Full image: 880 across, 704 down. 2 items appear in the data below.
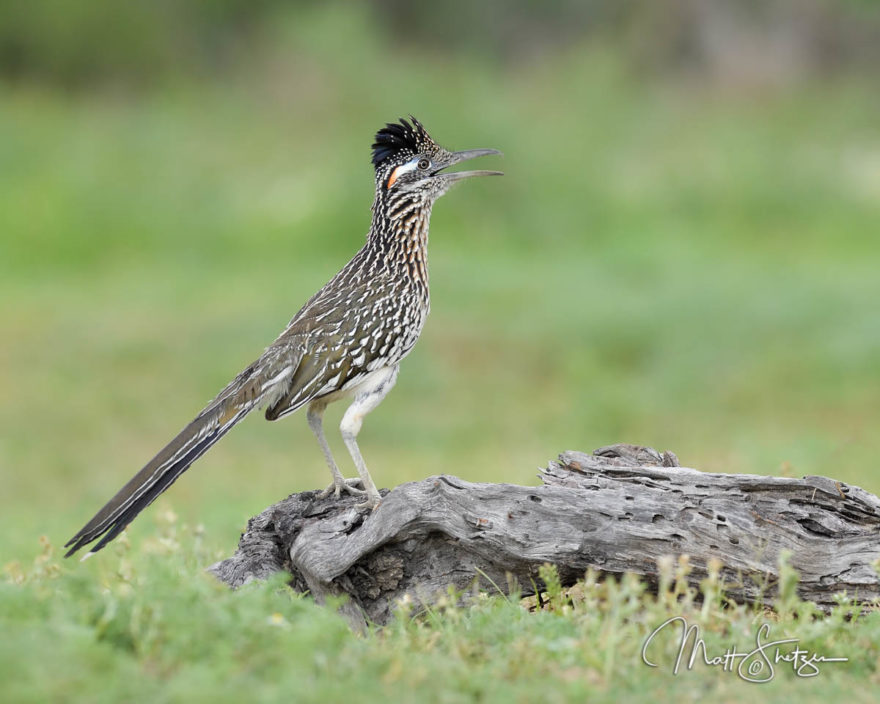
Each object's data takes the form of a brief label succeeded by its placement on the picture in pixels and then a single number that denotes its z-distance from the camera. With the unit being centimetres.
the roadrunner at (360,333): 1175
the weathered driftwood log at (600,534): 1102
